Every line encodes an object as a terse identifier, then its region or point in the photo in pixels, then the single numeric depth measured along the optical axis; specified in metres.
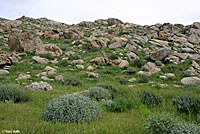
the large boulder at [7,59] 12.66
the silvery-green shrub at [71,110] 4.10
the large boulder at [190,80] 11.04
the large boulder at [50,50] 18.53
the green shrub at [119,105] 5.90
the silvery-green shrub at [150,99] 6.59
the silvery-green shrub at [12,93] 6.12
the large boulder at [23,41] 18.50
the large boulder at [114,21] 47.99
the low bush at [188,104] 5.73
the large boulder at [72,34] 28.92
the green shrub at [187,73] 12.69
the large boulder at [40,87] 8.12
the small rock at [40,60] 15.05
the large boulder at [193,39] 28.49
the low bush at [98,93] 7.21
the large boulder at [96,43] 21.64
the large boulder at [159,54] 17.16
